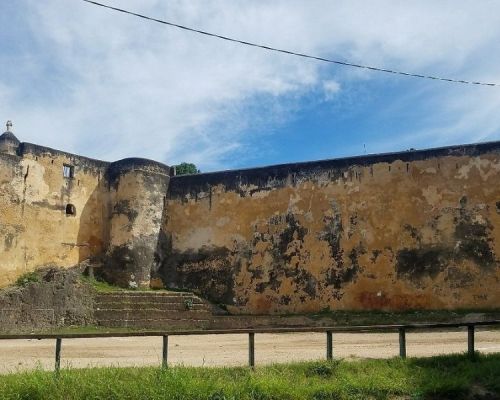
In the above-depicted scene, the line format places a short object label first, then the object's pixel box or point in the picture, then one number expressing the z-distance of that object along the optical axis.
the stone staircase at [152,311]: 17.14
